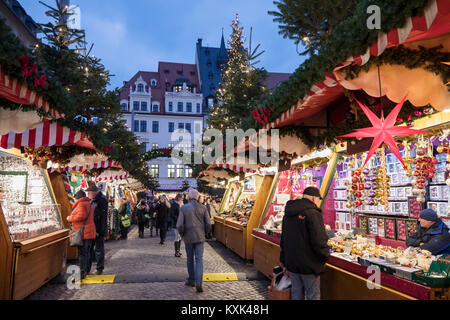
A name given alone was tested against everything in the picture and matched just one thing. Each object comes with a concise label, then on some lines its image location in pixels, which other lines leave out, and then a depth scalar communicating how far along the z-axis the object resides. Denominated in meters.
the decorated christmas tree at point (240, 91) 15.93
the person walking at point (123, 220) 15.88
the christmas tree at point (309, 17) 7.16
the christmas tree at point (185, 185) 44.31
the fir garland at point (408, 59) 3.29
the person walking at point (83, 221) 7.11
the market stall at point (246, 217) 9.34
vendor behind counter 4.66
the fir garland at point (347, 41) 2.30
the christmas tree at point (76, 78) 7.89
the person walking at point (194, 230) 6.42
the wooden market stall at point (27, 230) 5.21
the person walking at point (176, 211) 10.62
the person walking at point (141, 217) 16.95
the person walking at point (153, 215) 18.55
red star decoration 3.83
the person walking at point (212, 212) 16.52
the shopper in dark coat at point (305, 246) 3.96
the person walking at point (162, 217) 13.81
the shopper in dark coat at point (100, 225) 7.91
